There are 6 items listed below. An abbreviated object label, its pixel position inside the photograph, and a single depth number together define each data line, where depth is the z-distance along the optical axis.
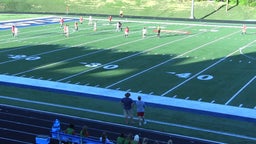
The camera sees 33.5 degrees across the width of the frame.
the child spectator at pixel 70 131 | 13.38
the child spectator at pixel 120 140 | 12.41
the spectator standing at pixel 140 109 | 16.34
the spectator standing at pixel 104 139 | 12.58
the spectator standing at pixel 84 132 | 13.21
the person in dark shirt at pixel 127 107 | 16.47
